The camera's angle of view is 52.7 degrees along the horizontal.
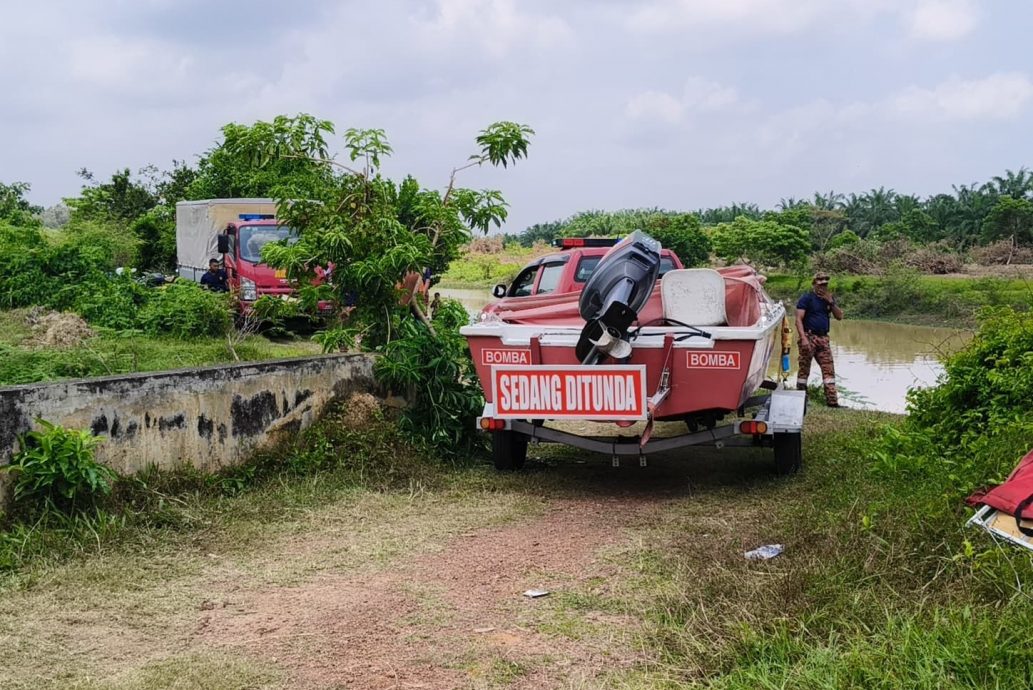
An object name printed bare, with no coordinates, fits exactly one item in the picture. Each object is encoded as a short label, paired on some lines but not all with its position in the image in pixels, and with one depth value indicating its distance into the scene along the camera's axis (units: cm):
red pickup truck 1096
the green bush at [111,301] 1341
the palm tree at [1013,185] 5562
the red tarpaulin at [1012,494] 435
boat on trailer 662
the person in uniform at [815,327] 1243
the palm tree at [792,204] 6346
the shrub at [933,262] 3972
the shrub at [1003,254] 4238
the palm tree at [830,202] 6654
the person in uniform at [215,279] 1900
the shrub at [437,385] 794
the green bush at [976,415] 554
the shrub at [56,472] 552
